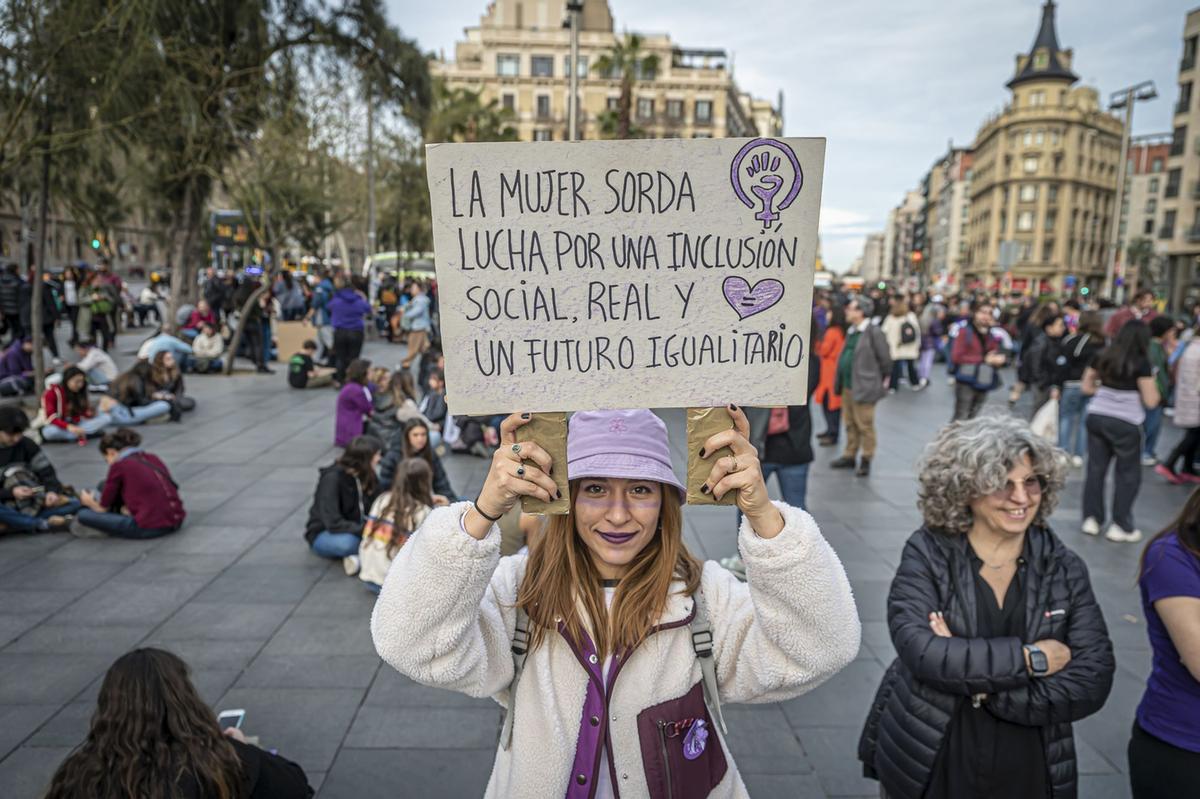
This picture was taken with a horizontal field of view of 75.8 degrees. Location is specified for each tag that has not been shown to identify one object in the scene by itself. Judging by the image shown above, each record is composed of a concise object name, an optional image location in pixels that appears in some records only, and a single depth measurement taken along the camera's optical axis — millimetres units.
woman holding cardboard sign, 1626
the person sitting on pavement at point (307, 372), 14375
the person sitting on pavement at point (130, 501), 6242
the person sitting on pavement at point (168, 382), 11227
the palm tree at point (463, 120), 36656
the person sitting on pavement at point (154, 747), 2320
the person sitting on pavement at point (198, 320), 16578
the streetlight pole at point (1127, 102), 24836
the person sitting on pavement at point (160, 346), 12633
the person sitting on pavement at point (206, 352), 15742
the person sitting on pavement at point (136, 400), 10469
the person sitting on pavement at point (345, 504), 5820
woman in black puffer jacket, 2229
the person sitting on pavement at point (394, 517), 5234
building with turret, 77188
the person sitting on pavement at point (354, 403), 9367
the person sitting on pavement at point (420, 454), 6191
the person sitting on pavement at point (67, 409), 9641
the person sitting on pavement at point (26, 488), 6336
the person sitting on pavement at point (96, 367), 11820
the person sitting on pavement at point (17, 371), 11938
